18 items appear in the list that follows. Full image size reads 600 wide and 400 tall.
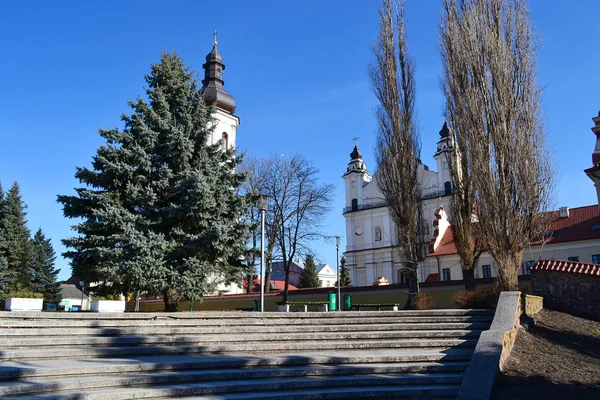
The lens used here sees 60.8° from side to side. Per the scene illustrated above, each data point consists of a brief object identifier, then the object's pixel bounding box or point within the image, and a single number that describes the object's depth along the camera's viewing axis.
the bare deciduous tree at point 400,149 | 18.36
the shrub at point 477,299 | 13.23
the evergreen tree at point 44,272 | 41.25
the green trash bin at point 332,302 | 22.23
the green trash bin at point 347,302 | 22.64
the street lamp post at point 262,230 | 14.39
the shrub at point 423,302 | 16.70
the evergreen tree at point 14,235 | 31.58
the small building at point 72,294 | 57.42
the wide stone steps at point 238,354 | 6.73
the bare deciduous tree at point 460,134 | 17.14
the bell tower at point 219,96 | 36.83
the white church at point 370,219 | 56.09
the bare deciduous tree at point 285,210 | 33.22
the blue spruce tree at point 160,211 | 15.74
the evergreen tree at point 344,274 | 64.12
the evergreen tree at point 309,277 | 56.31
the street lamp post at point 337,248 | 25.37
